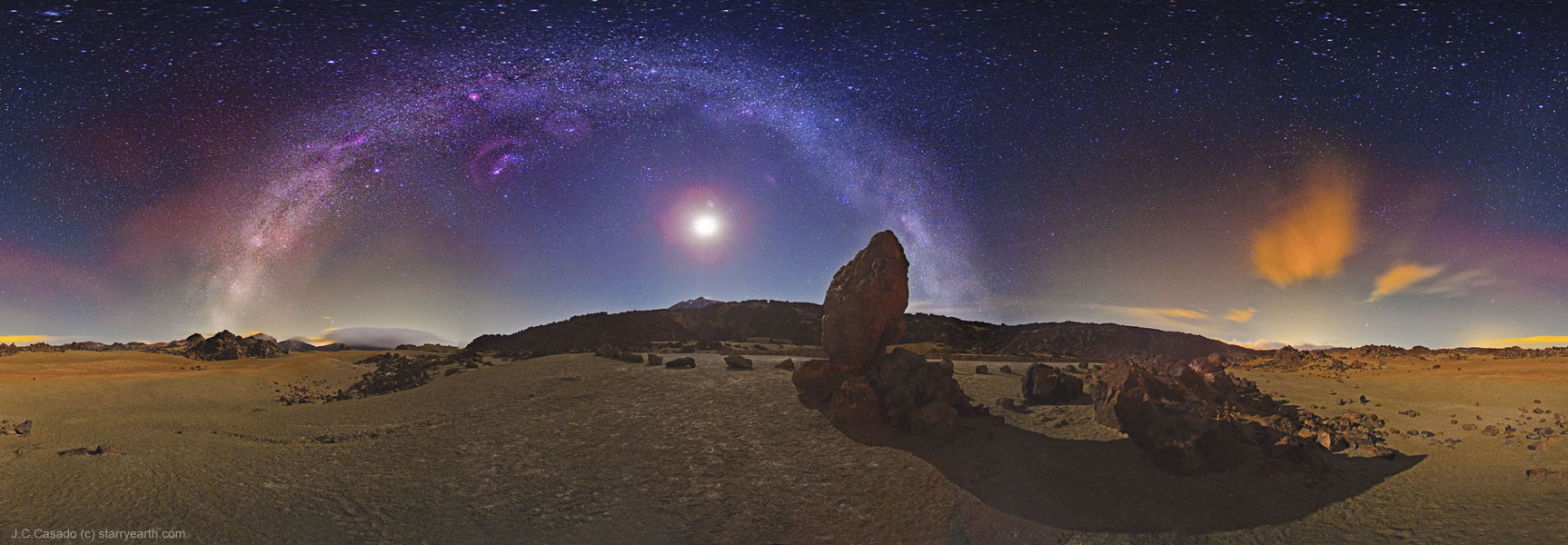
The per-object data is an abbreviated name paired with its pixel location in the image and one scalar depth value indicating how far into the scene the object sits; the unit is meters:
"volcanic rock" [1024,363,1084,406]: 14.35
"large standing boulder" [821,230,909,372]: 13.40
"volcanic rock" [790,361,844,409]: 13.71
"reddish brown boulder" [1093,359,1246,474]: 10.28
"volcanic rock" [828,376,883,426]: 12.43
